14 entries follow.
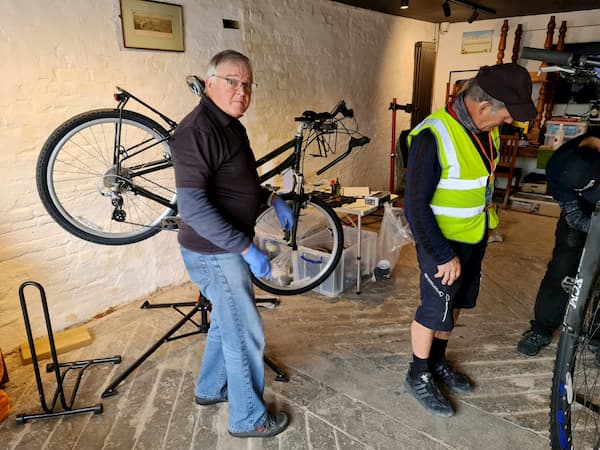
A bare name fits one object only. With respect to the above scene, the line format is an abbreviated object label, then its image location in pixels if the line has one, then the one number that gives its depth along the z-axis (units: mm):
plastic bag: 3312
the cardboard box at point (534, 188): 5410
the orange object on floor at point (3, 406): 1953
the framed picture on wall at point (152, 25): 2584
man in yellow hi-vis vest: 1522
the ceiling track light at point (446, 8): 4207
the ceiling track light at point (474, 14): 4777
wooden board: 2402
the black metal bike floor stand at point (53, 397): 1869
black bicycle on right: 1479
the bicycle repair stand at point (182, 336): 2115
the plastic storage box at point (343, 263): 3062
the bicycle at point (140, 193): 1887
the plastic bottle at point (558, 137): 5055
